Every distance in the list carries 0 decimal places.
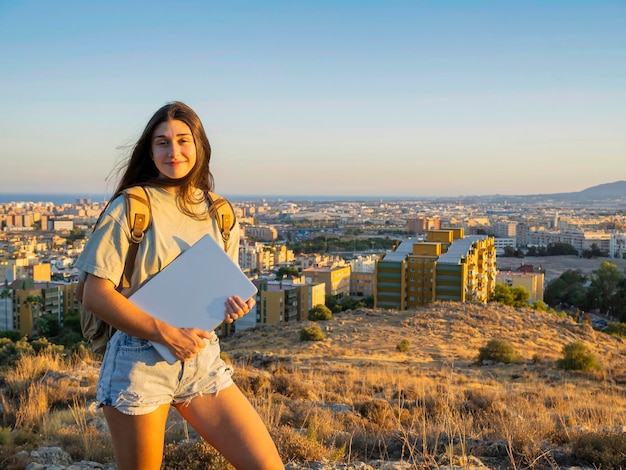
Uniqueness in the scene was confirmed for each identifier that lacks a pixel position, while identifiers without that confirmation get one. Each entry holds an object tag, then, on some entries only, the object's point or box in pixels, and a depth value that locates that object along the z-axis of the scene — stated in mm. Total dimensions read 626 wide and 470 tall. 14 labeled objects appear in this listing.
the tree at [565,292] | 35088
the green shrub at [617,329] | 20739
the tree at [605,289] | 32272
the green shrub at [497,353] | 11086
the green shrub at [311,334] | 13820
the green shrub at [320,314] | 19953
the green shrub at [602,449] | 2660
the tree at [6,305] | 28703
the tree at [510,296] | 25703
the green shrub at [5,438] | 2768
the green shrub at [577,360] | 10227
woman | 1432
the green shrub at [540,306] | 23772
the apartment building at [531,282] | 35625
